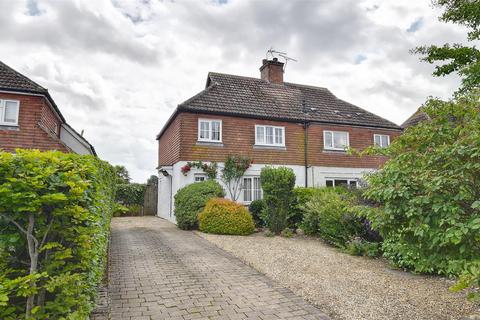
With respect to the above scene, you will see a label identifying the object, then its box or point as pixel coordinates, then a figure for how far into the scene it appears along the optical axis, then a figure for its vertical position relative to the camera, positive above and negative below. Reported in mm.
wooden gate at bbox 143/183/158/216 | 22734 -551
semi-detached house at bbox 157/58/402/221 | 15805 +3557
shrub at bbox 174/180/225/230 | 12867 -310
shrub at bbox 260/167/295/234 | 11289 -88
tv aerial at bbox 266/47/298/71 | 20500 +9468
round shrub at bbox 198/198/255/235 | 11539 -1014
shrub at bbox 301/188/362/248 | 8852 -861
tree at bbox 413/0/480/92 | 13039 +6729
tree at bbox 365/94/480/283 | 2928 +58
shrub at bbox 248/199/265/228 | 13852 -893
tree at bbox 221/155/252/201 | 15742 +1080
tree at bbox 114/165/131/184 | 28805 +1974
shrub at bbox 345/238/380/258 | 7930 -1493
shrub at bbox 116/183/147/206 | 22422 -18
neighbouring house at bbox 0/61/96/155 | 13438 +3584
